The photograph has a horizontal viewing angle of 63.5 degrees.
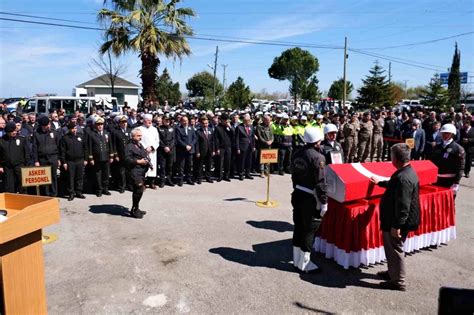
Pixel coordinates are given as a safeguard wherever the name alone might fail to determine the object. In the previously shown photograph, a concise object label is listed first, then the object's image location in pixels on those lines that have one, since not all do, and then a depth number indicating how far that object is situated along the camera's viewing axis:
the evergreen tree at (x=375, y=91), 39.62
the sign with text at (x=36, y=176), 6.53
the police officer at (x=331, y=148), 6.53
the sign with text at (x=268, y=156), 9.35
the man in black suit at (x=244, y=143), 11.39
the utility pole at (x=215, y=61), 46.29
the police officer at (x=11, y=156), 7.92
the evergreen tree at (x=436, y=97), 33.09
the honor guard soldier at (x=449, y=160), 6.68
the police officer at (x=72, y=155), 8.79
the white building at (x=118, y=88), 51.06
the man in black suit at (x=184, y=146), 10.41
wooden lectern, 3.00
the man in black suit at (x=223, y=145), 11.15
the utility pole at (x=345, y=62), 34.22
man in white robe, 9.38
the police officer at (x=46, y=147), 8.54
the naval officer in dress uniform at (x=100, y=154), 9.14
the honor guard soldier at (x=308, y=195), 5.04
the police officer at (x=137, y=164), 7.43
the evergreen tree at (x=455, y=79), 36.26
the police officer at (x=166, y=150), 10.11
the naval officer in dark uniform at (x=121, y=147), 9.77
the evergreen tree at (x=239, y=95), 33.38
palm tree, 17.23
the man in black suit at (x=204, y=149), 10.83
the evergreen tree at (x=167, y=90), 45.22
